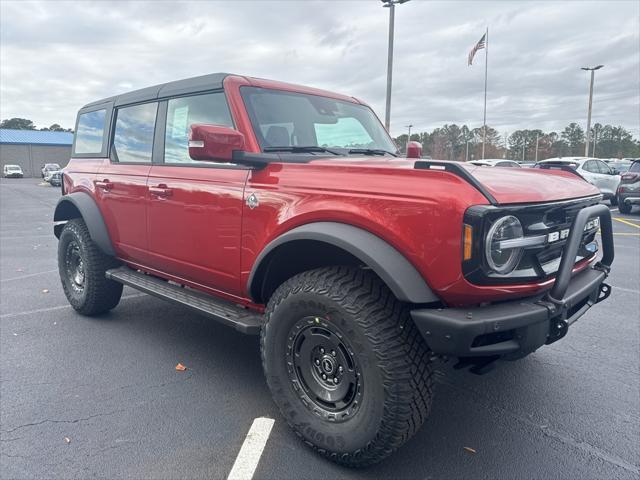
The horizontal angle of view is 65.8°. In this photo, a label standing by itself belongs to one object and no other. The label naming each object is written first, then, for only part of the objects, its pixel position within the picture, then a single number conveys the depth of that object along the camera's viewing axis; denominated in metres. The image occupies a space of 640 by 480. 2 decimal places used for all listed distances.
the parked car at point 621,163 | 27.89
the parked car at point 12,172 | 49.97
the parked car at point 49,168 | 44.22
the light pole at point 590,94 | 36.03
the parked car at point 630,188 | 13.95
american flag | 22.73
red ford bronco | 2.17
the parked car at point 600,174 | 16.33
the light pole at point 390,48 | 12.06
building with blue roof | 58.19
